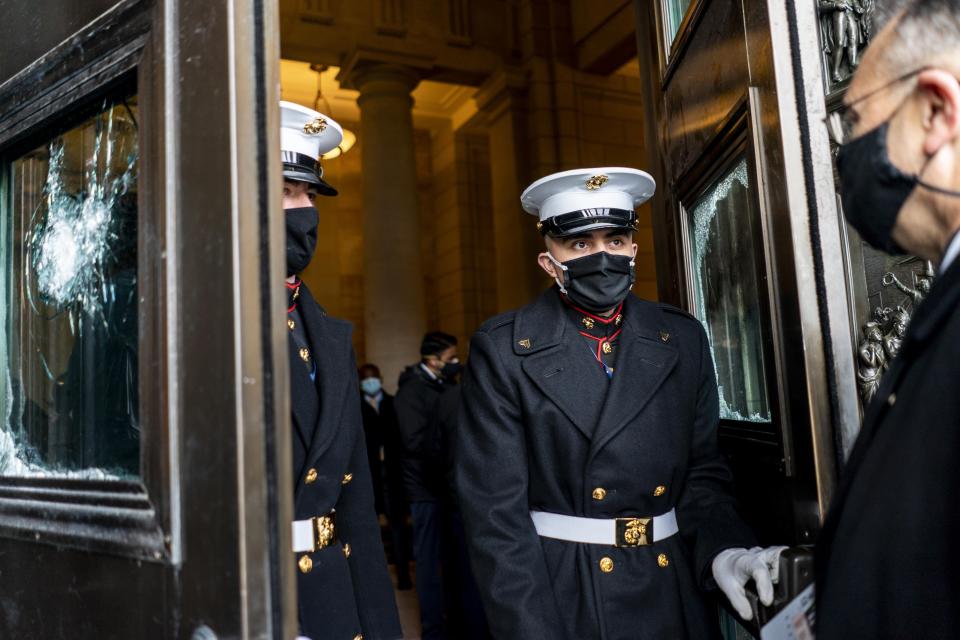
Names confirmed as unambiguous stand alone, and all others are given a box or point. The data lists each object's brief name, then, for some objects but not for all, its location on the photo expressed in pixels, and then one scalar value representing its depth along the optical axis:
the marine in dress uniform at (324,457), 2.02
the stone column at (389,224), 10.06
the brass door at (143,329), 1.06
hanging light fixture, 8.21
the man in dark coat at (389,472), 6.31
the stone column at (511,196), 10.20
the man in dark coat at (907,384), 1.02
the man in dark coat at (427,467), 4.97
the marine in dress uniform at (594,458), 2.11
